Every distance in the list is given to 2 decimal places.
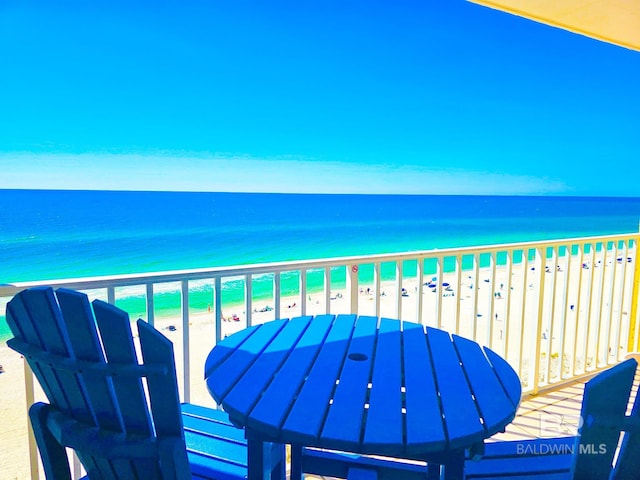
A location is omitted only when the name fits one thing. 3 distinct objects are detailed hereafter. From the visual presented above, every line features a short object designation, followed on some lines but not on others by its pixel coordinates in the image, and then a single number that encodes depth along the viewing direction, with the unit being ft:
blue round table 3.06
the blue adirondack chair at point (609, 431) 2.32
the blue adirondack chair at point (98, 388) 2.91
